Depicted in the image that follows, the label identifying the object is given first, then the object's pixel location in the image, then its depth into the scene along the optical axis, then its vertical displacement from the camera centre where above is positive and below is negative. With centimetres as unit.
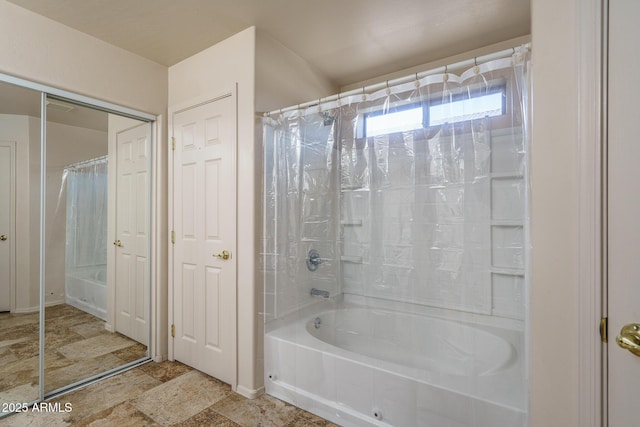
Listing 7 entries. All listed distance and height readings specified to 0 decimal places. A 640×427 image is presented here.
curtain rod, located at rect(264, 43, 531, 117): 132 +71
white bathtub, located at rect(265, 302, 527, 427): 139 -84
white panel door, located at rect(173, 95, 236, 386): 218 -18
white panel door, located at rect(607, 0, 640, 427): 87 +3
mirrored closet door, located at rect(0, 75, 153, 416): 191 -18
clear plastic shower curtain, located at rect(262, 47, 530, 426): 138 -20
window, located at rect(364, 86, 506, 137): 136 +50
